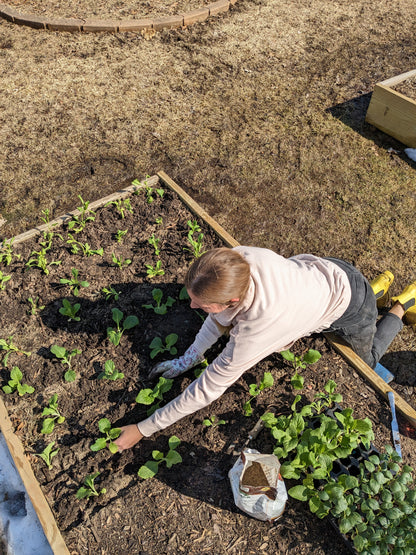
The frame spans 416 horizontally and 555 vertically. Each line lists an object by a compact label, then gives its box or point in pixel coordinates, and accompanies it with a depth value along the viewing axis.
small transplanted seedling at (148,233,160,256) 3.34
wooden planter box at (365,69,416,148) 4.43
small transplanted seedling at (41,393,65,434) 2.49
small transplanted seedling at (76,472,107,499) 2.25
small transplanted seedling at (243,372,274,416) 2.50
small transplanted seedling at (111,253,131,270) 3.25
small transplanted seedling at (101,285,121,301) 3.07
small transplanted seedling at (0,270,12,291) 3.14
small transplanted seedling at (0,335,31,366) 2.78
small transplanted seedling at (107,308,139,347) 2.84
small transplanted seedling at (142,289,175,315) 2.99
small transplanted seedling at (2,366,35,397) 2.62
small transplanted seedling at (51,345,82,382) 2.66
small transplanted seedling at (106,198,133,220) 3.59
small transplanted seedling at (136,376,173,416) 2.50
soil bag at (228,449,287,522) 2.09
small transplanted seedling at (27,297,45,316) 3.03
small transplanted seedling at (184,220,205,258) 3.29
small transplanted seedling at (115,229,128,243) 3.42
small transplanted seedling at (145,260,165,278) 3.19
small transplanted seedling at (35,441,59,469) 2.38
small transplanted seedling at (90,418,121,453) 2.35
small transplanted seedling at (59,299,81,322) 2.94
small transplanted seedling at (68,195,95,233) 3.49
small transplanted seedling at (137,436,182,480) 2.29
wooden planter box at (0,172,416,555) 2.18
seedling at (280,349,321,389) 2.56
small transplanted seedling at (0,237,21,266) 3.29
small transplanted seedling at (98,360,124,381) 2.61
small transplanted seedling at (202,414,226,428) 2.53
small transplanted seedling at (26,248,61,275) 3.20
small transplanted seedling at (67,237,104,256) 3.32
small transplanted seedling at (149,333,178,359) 2.79
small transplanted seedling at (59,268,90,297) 3.10
